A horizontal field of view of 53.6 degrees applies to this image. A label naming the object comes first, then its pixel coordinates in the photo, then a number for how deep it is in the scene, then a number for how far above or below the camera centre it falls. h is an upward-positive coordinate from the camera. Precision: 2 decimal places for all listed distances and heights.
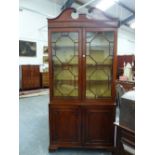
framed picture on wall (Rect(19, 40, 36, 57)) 6.71 +1.02
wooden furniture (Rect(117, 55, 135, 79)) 6.67 +0.55
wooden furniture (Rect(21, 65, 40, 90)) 6.54 -0.24
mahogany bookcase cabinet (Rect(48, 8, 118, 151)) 2.24 -0.20
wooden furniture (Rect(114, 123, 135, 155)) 1.33 -0.64
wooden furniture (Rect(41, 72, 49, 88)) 7.23 -0.36
